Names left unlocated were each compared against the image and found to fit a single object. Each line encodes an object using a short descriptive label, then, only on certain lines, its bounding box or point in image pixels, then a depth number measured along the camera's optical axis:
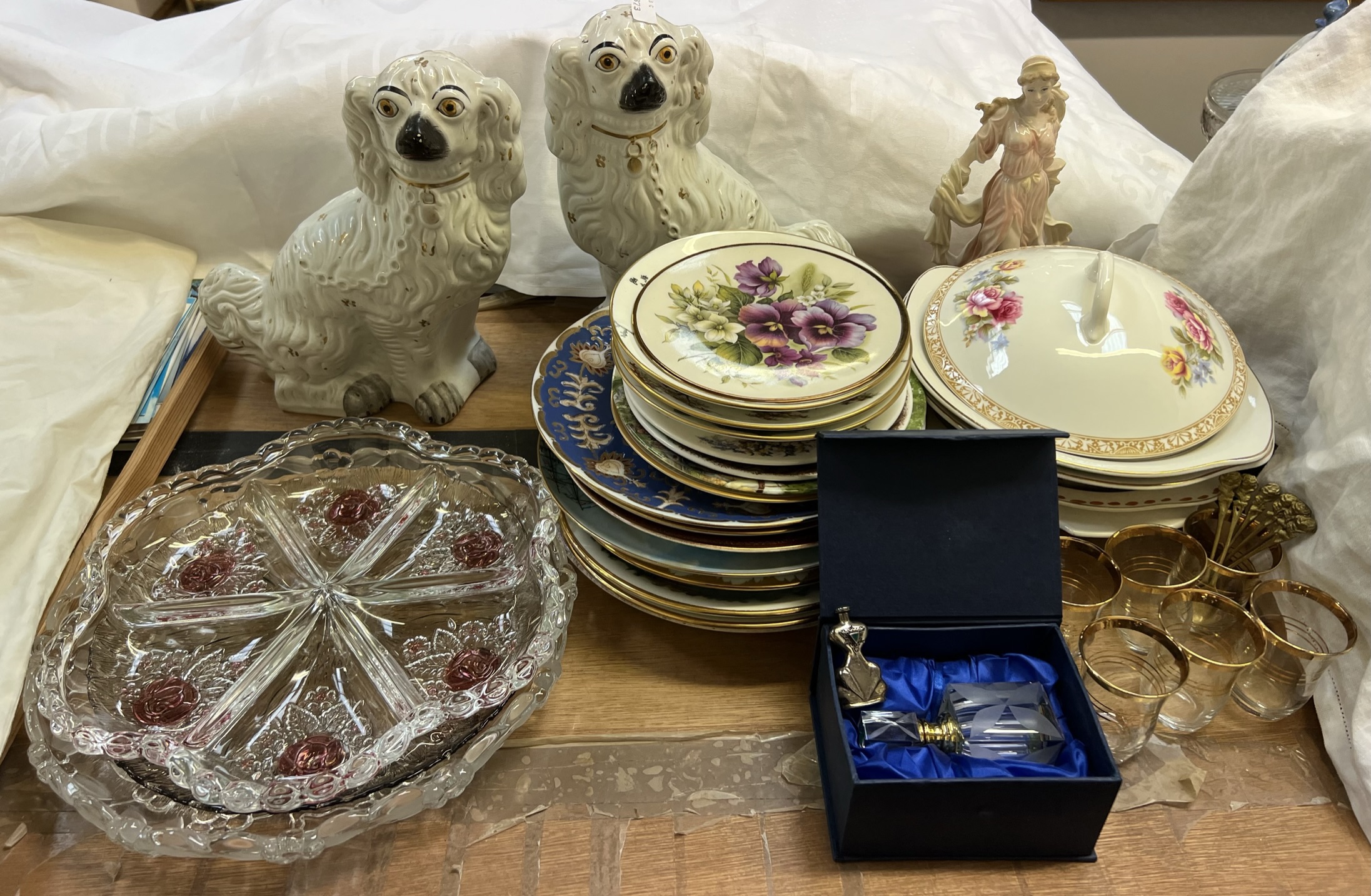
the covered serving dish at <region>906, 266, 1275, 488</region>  0.67
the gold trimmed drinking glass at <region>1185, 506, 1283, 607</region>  0.71
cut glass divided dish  0.55
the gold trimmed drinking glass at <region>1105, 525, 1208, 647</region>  0.71
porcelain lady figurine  0.78
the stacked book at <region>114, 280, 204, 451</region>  0.87
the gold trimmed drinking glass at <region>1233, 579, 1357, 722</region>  0.64
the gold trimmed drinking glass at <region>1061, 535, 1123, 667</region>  0.70
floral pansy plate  0.64
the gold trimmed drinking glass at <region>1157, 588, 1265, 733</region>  0.64
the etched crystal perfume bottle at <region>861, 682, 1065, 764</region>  0.59
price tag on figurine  0.73
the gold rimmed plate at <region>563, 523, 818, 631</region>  0.66
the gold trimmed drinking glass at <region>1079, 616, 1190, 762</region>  0.60
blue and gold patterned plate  0.64
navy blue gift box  0.61
